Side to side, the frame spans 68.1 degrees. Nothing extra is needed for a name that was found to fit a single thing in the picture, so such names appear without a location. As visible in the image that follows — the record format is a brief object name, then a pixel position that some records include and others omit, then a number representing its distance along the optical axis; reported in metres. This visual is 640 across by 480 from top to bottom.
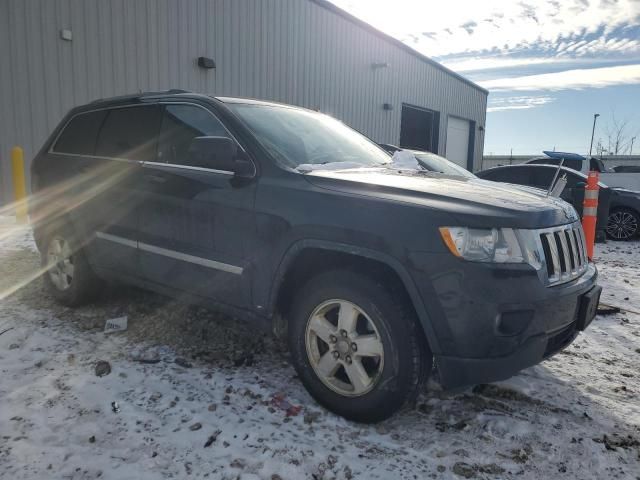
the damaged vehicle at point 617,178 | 11.27
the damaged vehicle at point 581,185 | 8.30
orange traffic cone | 5.46
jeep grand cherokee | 2.15
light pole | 47.96
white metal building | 8.14
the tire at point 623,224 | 8.76
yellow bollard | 7.44
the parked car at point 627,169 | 14.00
